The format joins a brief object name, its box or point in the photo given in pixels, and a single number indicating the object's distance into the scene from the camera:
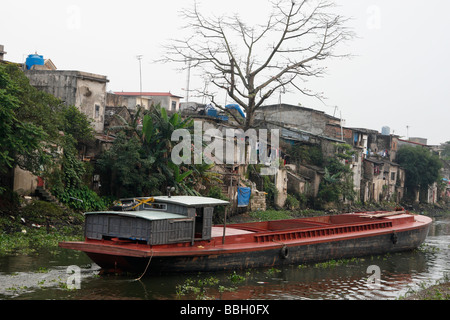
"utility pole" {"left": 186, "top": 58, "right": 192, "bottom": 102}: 22.34
